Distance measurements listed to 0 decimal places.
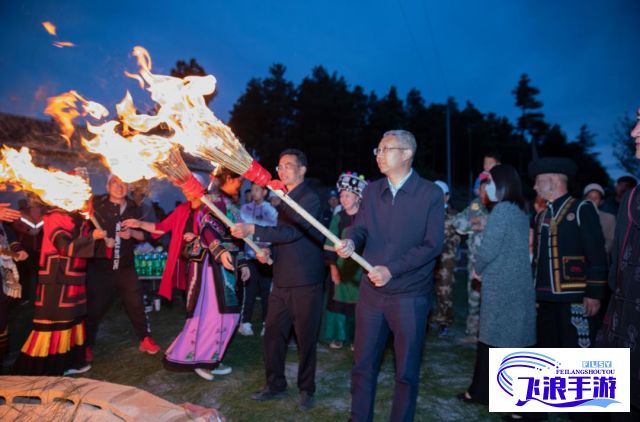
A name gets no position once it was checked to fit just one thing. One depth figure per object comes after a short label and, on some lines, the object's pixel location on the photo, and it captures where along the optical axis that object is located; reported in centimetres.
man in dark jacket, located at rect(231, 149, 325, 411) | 443
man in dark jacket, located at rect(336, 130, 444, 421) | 340
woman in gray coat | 397
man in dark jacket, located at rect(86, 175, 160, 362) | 574
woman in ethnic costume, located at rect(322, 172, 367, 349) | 617
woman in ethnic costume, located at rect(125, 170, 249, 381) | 520
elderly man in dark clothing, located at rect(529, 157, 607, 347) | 391
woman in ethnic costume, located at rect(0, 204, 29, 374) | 438
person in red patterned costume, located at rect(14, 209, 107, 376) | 475
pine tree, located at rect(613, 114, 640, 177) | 1986
